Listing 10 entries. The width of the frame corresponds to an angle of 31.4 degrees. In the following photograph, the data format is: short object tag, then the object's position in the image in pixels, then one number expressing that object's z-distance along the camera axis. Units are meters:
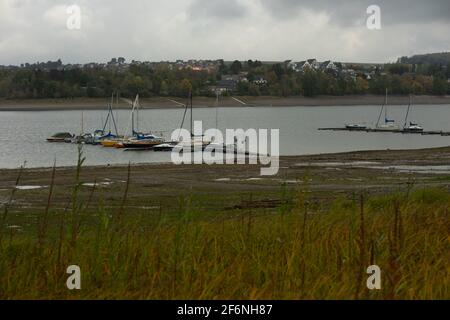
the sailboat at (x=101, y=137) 80.81
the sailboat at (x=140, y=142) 72.31
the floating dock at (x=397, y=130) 93.25
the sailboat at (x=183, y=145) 68.50
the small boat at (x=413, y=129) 97.46
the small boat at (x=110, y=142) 76.43
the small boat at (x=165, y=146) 69.31
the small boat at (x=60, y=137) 85.94
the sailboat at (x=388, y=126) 103.62
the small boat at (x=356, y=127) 104.69
